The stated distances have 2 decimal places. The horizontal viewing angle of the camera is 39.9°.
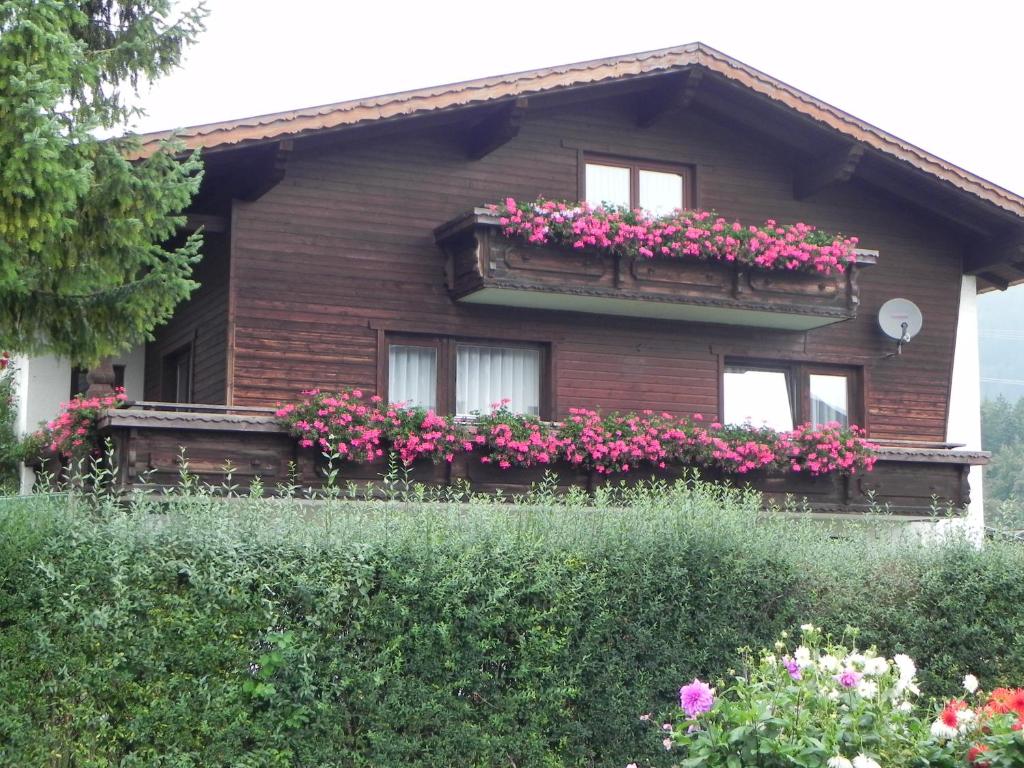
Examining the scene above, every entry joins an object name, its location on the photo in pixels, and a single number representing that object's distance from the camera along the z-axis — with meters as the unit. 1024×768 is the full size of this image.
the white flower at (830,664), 8.06
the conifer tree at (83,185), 9.10
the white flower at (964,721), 7.44
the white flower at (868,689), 7.83
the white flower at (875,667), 8.00
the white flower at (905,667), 7.97
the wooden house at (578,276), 16.59
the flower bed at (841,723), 7.31
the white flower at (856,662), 8.04
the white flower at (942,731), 7.38
